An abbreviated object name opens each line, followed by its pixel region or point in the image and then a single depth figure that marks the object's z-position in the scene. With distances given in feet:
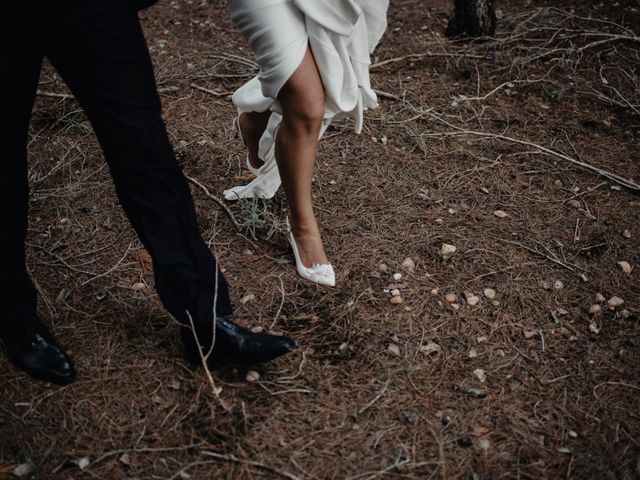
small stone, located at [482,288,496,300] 7.37
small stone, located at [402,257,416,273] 7.72
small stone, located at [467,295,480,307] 7.27
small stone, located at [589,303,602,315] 7.17
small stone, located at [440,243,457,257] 7.94
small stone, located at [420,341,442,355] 6.67
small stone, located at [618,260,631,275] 7.74
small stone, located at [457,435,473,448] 5.71
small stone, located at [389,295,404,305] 7.24
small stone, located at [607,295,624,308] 7.25
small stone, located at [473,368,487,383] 6.36
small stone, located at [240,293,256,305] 7.22
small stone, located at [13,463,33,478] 5.39
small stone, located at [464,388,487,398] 6.19
